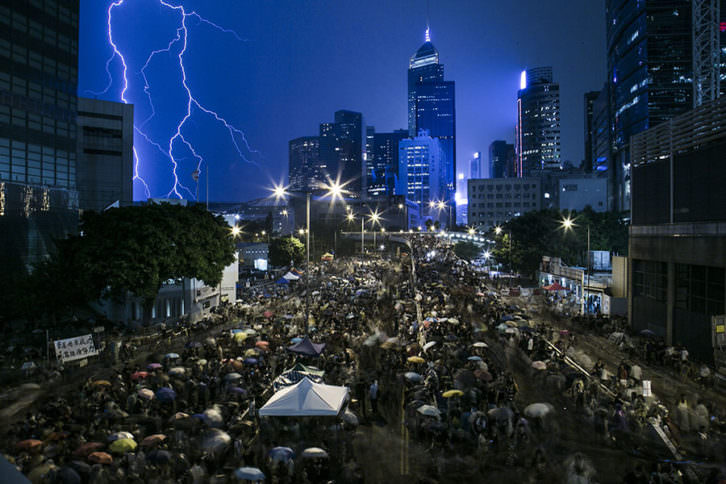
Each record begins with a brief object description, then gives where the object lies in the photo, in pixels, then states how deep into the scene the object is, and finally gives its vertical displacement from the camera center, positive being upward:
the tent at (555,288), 36.54 -3.24
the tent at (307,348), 19.02 -4.29
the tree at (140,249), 26.34 -0.25
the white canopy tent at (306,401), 12.58 -4.37
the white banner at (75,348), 20.08 -4.65
